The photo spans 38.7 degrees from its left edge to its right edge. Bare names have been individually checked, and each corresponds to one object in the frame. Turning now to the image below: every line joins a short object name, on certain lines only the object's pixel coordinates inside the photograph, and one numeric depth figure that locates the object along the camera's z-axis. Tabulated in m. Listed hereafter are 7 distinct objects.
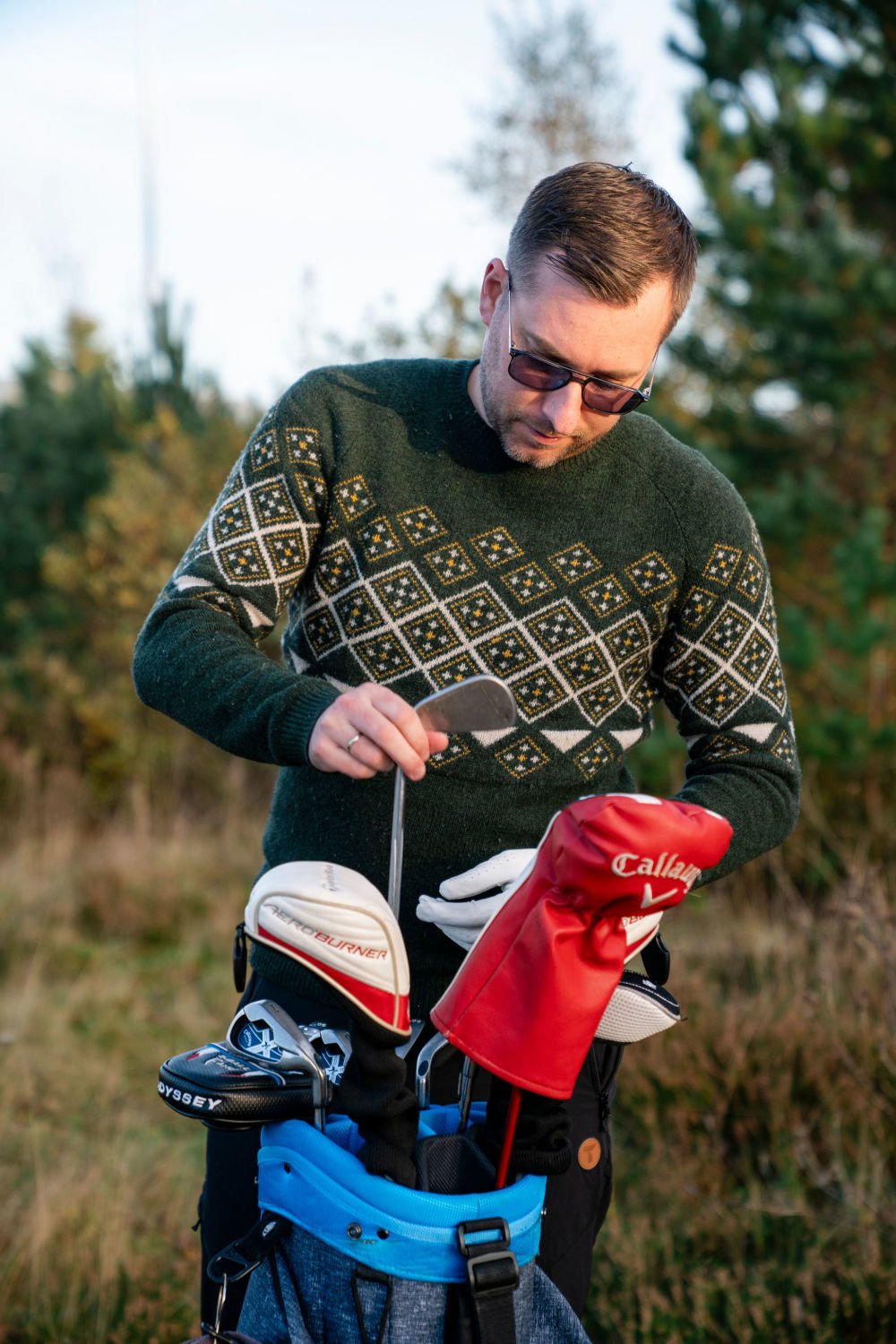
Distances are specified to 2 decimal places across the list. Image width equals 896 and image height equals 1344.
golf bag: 1.38
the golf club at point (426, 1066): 1.56
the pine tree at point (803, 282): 6.80
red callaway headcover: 1.34
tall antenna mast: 17.27
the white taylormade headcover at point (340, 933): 1.39
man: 1.87
